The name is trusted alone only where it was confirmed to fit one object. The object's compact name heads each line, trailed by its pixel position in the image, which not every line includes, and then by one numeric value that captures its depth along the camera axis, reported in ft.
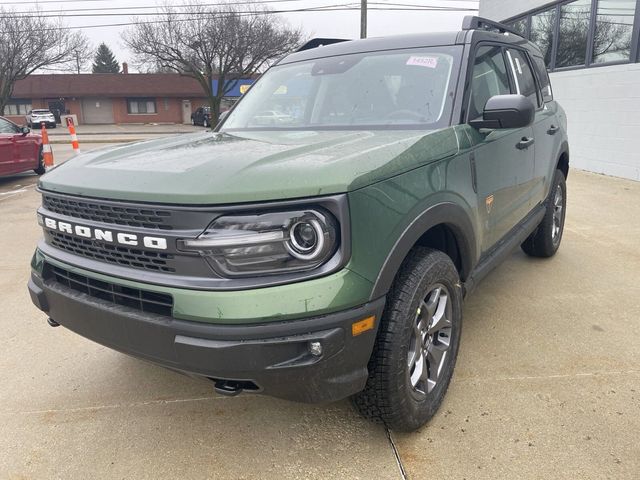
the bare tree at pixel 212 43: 110.83
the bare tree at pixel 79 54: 128.06
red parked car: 32.50
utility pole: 66.39
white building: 30.12
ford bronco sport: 5.86
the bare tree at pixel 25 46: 117.08
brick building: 161.27
